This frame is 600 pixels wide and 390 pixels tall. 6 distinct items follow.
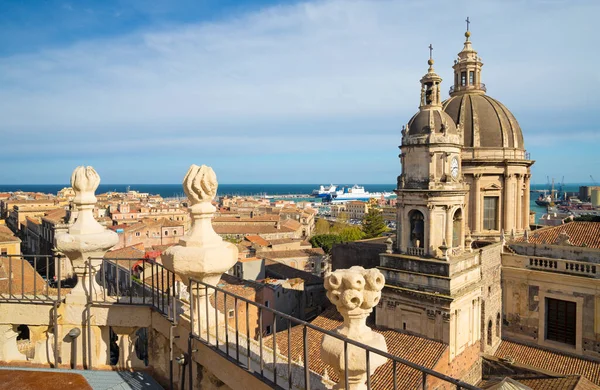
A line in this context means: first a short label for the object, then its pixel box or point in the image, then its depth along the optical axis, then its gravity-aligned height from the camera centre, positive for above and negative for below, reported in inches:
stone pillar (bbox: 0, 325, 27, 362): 248.2 -90.5
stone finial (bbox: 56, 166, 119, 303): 249.0 -29.6
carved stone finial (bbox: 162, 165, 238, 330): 193.8 -26.6
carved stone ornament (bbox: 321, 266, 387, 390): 136.4 -42.0
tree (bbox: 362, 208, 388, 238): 2222.7 -172.8
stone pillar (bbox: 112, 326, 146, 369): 235.0 -86.9
